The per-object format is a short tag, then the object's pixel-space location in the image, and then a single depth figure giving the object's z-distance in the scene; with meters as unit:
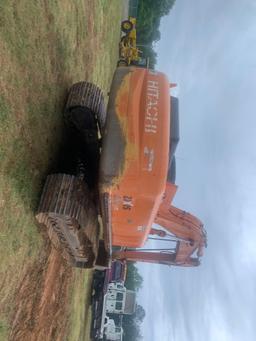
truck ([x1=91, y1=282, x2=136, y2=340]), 15.84
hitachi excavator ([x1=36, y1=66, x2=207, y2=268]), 5.26
